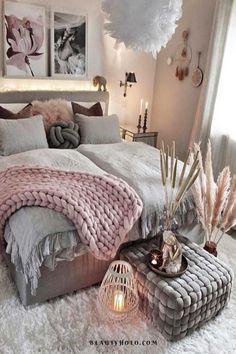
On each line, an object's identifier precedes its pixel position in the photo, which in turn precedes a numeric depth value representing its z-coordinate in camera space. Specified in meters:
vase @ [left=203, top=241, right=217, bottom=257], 2.33
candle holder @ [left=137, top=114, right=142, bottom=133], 4.21
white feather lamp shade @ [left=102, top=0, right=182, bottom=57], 1.81
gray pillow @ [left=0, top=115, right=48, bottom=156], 2.84
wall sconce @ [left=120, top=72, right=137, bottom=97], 3.84
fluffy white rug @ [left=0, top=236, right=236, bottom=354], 1.70
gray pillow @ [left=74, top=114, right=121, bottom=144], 3.32
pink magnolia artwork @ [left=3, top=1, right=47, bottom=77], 3.20
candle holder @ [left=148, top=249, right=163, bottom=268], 1.92
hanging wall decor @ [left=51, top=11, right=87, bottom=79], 3.47
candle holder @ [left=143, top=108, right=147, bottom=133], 4.12
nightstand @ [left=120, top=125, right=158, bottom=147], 4.00
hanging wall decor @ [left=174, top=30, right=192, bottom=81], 3.70
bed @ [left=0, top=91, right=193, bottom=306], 1.81
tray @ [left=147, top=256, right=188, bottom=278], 1.83
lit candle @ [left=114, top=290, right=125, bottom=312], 1.88
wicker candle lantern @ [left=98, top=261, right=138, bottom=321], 1.87
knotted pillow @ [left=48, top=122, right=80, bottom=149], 3.15
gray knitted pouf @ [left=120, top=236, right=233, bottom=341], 1.72
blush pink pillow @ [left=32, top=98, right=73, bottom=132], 3.28
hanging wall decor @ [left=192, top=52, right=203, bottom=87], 3.57
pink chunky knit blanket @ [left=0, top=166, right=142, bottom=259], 1.87
